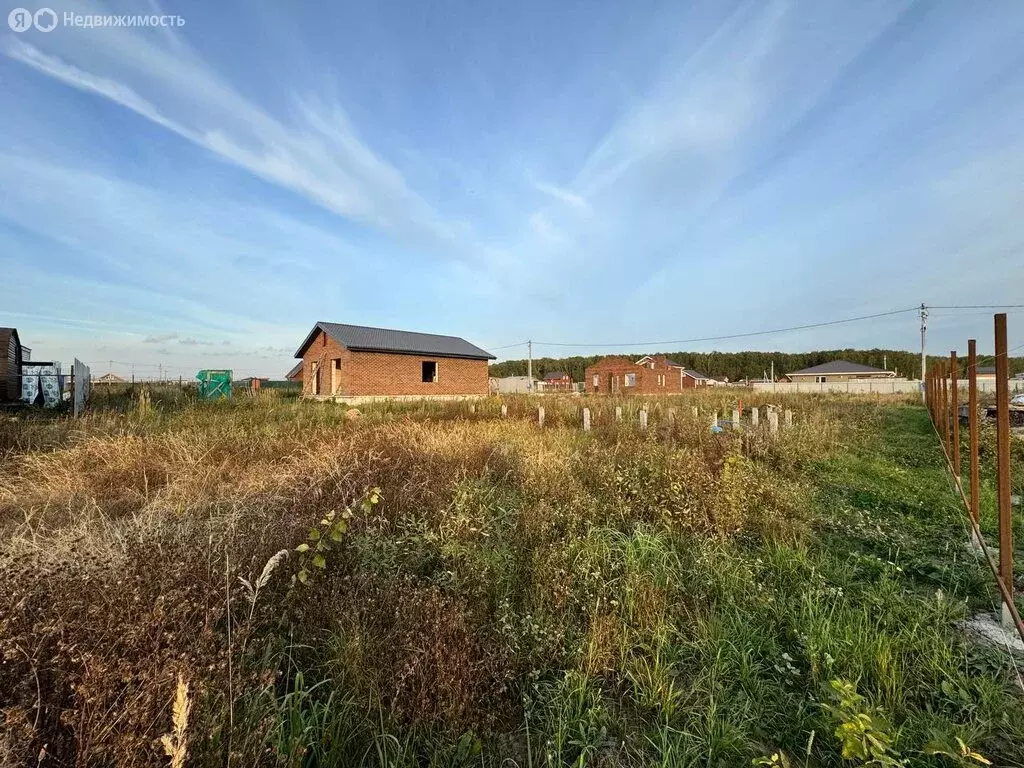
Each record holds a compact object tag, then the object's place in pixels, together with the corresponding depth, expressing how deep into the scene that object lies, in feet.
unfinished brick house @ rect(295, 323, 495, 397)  66.23
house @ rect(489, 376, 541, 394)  166.71
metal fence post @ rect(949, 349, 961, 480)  14.87
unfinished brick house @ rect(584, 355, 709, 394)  133.08
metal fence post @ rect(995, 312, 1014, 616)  8.08
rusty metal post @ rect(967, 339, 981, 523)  10.89
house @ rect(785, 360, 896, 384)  180.17
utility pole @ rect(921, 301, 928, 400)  102.52
